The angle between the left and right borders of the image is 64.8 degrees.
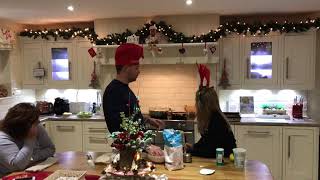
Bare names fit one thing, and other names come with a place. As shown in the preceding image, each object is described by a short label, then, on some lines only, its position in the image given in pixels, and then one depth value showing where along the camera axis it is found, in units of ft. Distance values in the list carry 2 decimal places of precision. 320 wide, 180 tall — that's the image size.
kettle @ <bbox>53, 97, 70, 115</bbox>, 12.99
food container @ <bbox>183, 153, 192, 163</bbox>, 6.17
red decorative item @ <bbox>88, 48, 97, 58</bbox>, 12.06
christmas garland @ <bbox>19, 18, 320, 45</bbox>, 11.01
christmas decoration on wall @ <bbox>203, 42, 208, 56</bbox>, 11.40
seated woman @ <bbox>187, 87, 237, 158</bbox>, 6.53
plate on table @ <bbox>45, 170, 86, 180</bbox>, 5.38
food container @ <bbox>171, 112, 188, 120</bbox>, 11.45
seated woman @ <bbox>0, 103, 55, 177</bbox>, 6.04
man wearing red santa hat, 5.98
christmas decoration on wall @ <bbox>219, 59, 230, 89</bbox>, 11.72
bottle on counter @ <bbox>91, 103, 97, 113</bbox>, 13.14
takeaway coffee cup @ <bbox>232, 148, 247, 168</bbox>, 5.82
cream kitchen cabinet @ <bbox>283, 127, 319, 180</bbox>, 10.70
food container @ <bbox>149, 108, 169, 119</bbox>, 11.70
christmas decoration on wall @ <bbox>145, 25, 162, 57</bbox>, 11.33
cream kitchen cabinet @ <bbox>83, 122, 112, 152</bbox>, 12.14
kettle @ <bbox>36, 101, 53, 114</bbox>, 13.01
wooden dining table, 5.43
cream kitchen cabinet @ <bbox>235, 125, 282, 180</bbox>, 10.98
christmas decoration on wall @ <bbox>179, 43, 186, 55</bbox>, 11.70
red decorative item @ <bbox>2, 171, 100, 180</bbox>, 5.24
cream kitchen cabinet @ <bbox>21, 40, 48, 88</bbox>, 13.09
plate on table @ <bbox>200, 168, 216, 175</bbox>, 5.55
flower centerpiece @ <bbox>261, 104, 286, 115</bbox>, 11.84
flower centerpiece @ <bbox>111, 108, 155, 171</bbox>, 4.83
